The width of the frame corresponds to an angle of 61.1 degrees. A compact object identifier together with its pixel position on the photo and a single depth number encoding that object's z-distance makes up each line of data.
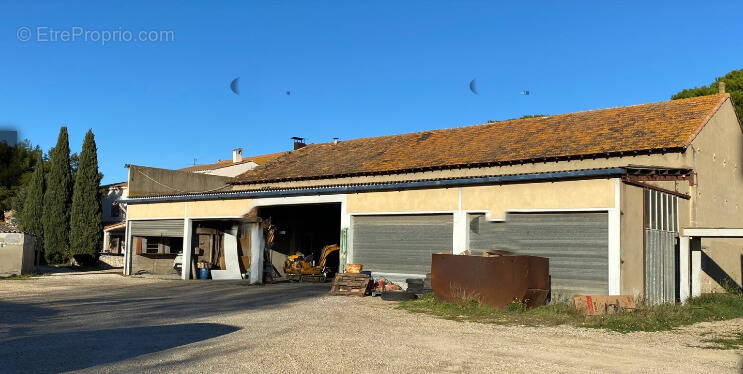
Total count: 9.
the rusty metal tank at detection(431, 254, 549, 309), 13.85
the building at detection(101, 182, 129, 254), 44.22
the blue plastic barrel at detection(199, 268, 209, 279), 25.67
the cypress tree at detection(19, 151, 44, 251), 39.88
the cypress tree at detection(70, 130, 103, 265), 39.09
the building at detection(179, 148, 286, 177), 42.22
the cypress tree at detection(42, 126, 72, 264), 39.44
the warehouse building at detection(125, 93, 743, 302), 15.27
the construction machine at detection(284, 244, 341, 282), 24.19
